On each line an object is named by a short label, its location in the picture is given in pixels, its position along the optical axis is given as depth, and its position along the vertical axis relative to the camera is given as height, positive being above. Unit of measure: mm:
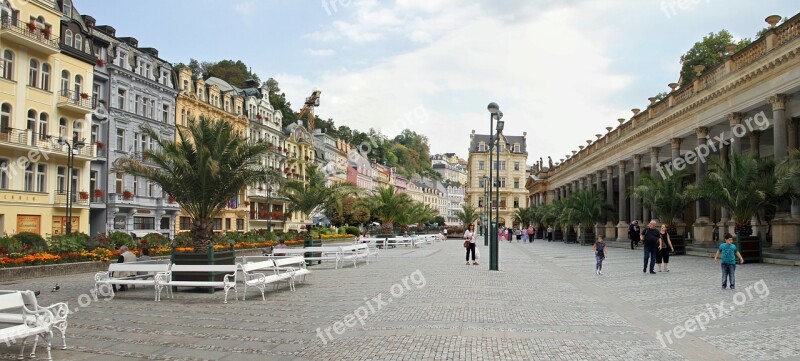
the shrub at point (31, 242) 21122 -1088
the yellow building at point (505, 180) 127000 +6567
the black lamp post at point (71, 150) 32531 +3423
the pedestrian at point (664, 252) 20219 -1266
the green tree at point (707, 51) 52344 +13768
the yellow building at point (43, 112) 33719 +5734
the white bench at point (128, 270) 13406 -1319
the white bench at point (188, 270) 13078 -1353
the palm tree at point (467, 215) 91125 -437
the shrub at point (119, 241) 24731 -1177
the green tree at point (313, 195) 42281 +1131
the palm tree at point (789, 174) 19953 +1237
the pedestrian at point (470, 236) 24438 -924
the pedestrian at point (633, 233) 37772 -1221
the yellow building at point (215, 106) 54875 +9742
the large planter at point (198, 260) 14305 -1112
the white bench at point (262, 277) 13148 -1429
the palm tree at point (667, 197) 30375 +756
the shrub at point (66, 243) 21542 -1137
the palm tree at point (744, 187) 22984 +975
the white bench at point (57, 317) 7750 -1312
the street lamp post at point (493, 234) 20891 -710
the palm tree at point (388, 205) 52594 +577
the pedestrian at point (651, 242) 19703 -919
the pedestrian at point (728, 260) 14750 -1100
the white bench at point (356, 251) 23450 -1618
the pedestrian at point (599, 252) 19797 -1241
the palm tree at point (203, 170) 17188 +1145
